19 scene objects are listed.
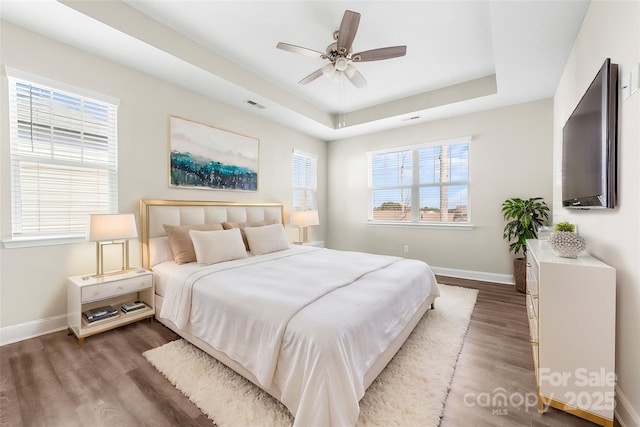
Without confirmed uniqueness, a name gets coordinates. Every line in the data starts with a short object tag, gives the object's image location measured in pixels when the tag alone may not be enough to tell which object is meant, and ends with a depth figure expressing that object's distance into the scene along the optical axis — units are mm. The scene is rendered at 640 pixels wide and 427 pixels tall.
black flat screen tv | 1517
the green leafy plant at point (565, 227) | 1994
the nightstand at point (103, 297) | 2254
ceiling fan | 2170
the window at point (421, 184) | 4418
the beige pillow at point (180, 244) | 2781
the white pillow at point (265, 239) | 3350
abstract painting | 3324
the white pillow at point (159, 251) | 2848
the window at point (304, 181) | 5180
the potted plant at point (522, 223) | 3558
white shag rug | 1458
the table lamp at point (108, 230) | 2354
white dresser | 1384
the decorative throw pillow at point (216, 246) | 2723
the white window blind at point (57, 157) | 2283
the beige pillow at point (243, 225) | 3424
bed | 1299
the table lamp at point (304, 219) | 4695
